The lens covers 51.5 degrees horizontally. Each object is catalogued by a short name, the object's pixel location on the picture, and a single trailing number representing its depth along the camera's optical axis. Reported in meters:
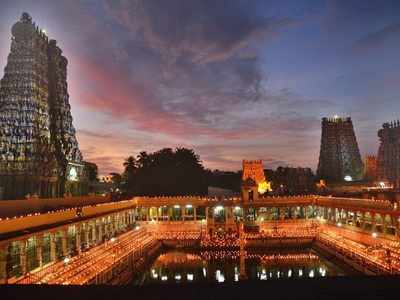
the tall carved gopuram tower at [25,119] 43.28
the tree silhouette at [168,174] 56.41
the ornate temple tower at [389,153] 60.66
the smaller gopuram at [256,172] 64.00
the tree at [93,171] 95.53
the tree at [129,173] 61.02
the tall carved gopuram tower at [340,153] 77.31
